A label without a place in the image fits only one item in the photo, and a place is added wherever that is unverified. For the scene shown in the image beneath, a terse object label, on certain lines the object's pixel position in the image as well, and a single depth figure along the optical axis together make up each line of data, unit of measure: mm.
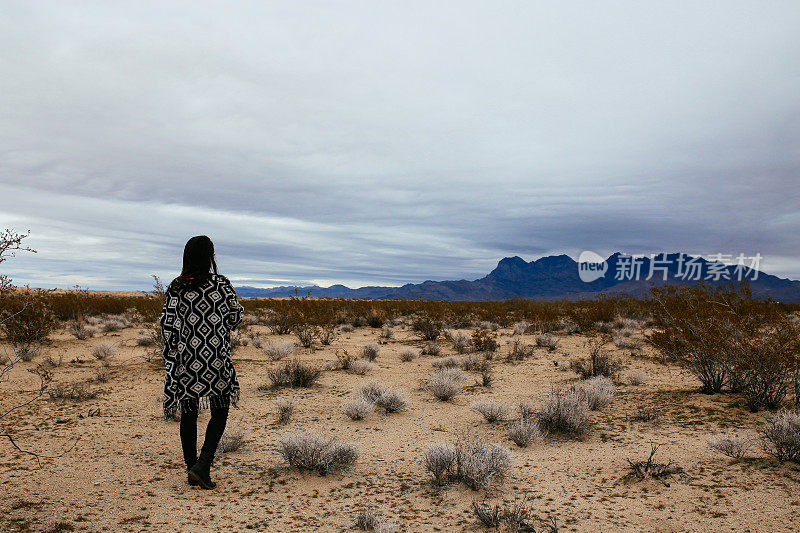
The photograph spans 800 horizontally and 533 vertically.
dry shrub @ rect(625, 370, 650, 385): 9406
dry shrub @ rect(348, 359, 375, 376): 11203
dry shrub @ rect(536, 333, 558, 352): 15096
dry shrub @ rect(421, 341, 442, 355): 14276
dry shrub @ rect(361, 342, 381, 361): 13062
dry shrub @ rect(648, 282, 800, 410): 6863
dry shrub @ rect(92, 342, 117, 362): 11688
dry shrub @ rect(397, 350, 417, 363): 13227
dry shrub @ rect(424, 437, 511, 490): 4648
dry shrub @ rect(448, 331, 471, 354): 14691
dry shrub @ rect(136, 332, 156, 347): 13875
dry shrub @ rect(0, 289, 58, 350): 12126
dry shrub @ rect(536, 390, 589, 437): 6223
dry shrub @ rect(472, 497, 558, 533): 3736
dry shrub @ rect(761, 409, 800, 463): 4840
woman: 4426
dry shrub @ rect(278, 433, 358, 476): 5168
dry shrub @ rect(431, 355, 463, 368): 11969
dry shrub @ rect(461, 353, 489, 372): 11583
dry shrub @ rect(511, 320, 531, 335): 19983
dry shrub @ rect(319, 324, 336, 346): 15836
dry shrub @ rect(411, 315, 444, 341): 17656
